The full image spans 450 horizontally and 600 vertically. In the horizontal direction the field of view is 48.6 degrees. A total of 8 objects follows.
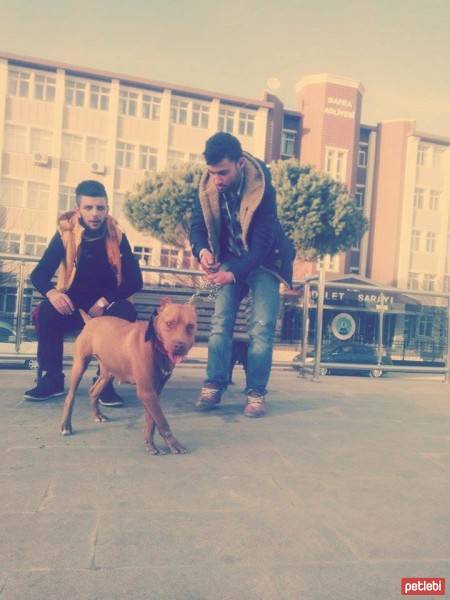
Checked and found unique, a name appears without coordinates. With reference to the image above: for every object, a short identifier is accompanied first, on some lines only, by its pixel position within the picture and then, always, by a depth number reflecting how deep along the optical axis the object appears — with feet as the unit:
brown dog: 8.57
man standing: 11.79
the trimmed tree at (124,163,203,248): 91.66
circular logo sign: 21.92
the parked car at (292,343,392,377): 21.38
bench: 16.69
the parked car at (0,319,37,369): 18.45
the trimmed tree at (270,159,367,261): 90.38
